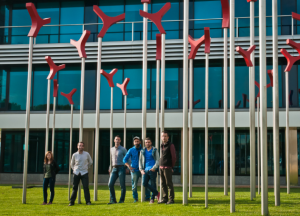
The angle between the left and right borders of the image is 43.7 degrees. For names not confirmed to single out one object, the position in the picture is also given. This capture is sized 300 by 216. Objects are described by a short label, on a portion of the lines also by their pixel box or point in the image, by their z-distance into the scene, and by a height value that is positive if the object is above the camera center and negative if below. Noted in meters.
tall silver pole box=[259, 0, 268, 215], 7.12 +0.73
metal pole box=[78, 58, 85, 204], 10.24 +0.85
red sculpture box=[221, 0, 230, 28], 9.26 +3.28
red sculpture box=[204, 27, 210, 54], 10.18 +2.88
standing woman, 10.54 -0.81
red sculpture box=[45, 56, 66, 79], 12.91 +2.58
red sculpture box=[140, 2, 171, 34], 9.87 +3.34
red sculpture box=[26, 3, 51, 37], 10.62 +3.48
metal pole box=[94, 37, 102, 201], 10.41 +0.57
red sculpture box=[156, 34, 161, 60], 11.78 +3.14
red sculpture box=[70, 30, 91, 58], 10.75 +2.84
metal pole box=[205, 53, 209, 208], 8.77 -0.49
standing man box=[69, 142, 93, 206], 9.91 -0.73
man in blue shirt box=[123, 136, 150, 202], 10.30 -0.50
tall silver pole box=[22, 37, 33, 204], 10.36 +0.60
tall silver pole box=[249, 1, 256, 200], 8.76 +0.62
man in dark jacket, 9.20 -0.54
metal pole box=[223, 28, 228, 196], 9.80 +0.77
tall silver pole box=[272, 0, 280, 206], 8.41 +0.61
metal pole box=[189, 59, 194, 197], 10.02 -0.47
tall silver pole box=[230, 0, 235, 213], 7.65 +0.43
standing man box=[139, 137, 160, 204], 9.54 -0.55
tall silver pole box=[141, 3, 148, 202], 9.83 +1.61
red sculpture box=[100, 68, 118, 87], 13.58 +2.40
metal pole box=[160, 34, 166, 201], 10.05 +1.94
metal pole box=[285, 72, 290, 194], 13.33 +0.34
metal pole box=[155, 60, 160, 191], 10.25 +0.92
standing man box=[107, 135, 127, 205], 10.11 -0.69
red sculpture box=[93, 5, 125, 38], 10.40 +3.41
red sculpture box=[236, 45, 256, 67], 10.12 +2.40
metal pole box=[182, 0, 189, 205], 8.50 +0.78
